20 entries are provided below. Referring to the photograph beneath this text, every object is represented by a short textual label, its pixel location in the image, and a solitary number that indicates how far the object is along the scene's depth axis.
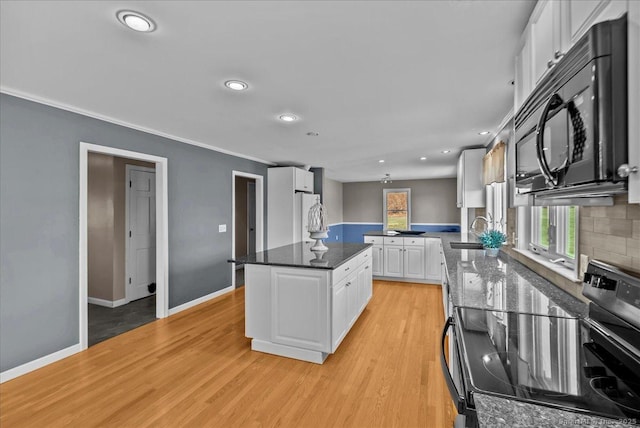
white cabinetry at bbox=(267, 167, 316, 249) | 5.65
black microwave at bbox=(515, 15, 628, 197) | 0.73
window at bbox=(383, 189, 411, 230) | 8.76
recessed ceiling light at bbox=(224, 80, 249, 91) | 2.22
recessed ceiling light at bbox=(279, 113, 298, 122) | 3.00
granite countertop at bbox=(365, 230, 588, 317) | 1.41
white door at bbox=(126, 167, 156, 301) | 4.50
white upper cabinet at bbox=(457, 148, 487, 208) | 4.18
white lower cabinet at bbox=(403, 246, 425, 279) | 5.59
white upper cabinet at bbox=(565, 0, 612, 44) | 0.83
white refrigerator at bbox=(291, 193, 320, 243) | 5.69
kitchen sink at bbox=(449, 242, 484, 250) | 3.65
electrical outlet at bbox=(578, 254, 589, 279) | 1.42
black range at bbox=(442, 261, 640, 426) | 0.71
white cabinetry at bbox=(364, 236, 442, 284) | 5.52
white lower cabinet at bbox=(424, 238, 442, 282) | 5.48
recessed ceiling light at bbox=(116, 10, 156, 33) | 1.45
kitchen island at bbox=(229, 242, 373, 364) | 2.66
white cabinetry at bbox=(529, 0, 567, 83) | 1.07
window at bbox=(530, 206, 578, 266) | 1.84
